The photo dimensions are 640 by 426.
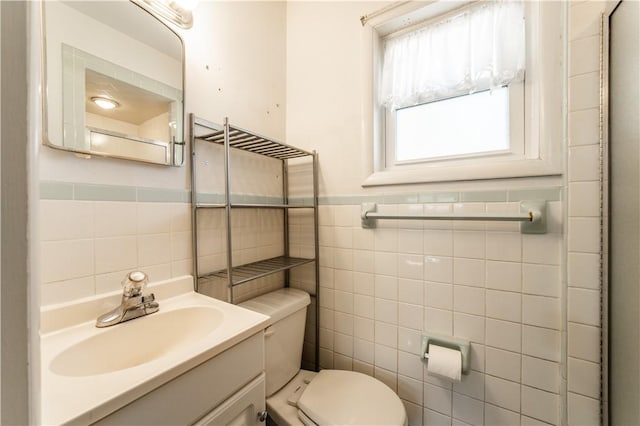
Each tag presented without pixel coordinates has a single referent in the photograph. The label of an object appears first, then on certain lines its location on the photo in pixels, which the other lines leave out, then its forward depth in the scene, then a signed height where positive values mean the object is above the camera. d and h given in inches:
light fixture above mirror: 36.2 +29.5
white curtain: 39.9 +26.6
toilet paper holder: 39.8 -22.1
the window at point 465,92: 36.2 +20.1
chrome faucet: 30.0 -11.6
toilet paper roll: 38.1 -23.4
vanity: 18.7 -14.2
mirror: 28.4 +16.4
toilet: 36.4 -29.1
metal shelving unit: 38.4 +5.0
